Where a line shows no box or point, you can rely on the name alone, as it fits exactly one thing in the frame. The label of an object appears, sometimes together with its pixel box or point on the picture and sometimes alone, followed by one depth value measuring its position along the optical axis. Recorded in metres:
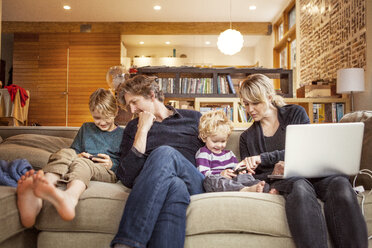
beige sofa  1.26
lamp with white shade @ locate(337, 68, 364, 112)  3.44
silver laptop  1.26
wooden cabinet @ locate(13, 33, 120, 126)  7.54
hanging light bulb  5.88
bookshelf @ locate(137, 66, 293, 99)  3.97
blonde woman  1.14
